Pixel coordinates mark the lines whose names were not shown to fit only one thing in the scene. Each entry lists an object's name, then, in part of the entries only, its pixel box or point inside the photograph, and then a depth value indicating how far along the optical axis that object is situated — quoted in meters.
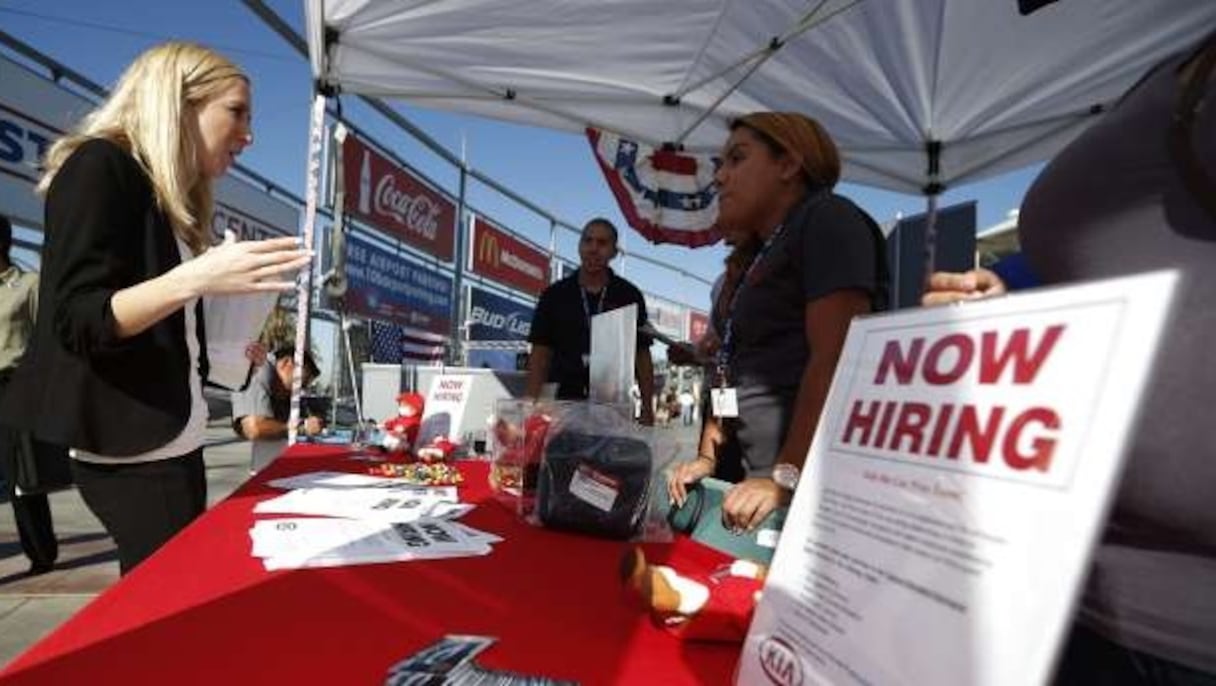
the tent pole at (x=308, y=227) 2.89
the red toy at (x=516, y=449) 1.42
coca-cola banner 4.78
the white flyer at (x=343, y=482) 1.64
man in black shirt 3.17
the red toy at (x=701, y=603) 0.74
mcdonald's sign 8.04
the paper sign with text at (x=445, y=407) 2.55
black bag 1.25
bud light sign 8.10
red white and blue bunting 4.07
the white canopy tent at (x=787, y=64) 2.87
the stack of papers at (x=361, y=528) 1.02
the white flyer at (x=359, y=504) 1.33
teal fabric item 1.06
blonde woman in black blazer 1.10
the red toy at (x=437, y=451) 2.25
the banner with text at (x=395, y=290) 5.64
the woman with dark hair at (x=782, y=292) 1.30
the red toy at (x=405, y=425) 2.43
